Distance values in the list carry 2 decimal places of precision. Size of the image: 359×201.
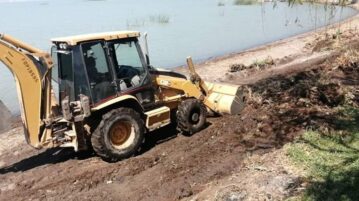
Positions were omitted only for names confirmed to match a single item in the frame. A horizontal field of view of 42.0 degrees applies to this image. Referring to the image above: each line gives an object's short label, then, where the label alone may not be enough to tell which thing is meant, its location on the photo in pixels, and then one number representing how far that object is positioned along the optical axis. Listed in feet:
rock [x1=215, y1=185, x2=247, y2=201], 20.72
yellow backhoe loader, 25.22
